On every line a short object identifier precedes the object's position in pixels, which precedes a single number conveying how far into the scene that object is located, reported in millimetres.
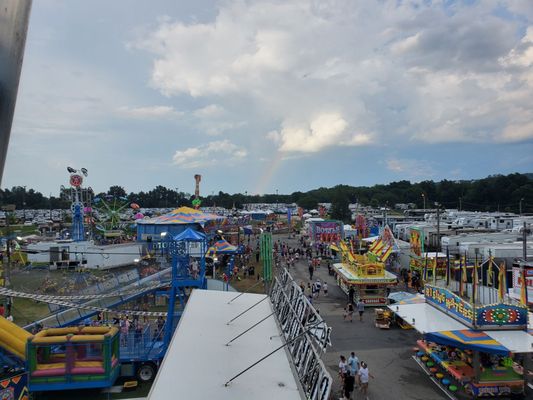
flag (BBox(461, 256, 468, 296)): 16675
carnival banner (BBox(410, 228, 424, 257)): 28397
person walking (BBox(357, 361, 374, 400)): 11250
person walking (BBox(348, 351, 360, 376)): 11250
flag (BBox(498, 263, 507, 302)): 13727
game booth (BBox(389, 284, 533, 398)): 11062
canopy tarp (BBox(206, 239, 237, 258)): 31016
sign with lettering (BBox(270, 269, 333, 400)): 5340
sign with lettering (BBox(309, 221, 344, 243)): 38469
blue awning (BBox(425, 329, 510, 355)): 10609
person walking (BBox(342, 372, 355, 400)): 11172
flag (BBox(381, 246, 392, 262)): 23141
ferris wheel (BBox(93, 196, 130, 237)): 53572
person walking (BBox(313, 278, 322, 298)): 23823
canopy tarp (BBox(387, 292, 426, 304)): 19369
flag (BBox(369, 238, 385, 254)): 23698
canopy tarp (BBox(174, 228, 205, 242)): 18509
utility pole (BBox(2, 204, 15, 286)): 24253
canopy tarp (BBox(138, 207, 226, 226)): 38375
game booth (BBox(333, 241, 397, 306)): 21688
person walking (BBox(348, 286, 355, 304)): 20744
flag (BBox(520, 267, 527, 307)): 13873
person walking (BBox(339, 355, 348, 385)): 11403
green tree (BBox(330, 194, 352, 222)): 84000
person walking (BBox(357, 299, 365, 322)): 18969
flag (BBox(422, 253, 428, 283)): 23200
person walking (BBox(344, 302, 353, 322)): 18919
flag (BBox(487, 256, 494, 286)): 16317
